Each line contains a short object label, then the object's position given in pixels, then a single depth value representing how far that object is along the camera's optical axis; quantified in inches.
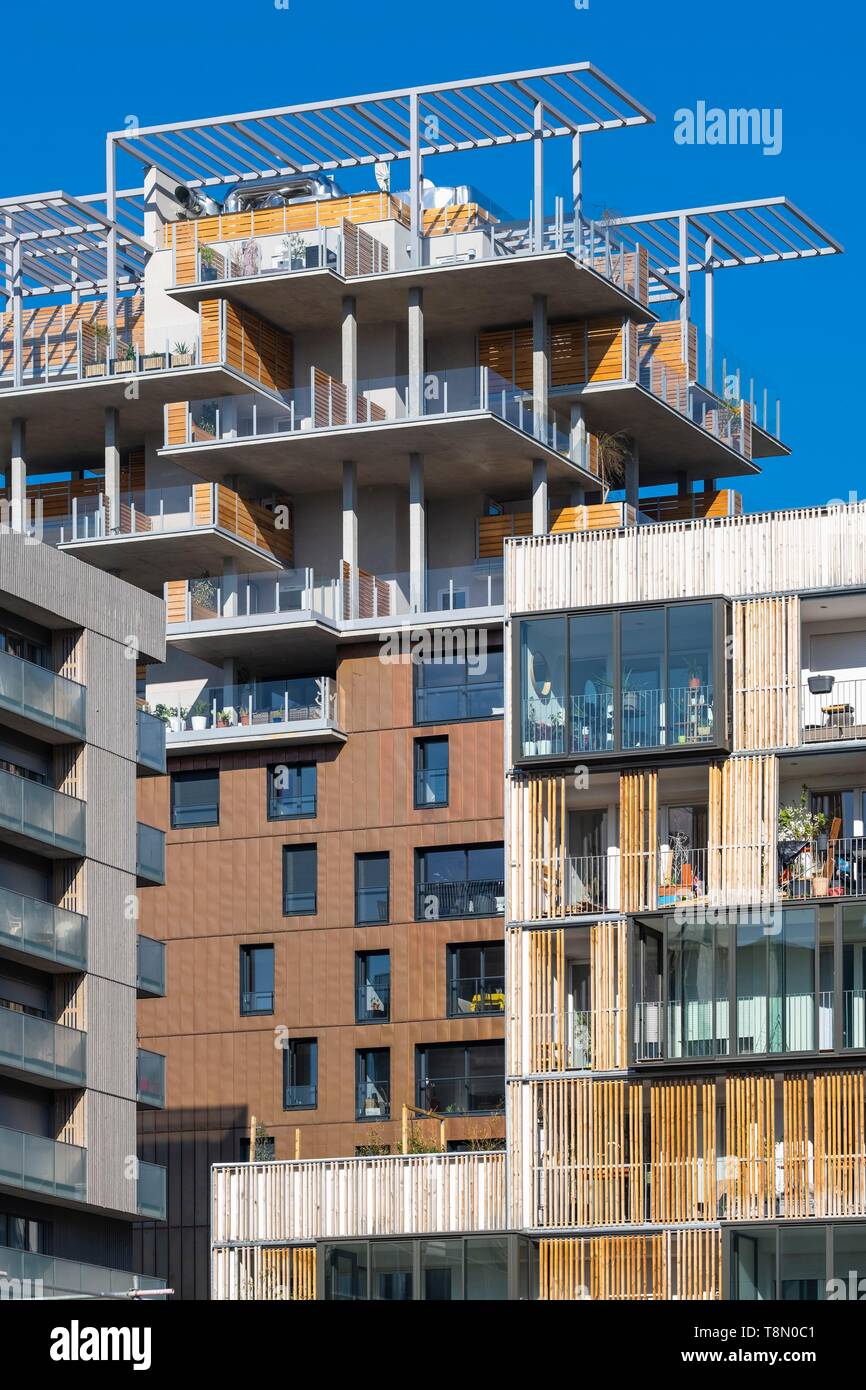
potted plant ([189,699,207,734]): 2977.4
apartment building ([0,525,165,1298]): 2313.5
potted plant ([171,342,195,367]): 3201.3
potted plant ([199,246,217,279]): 3144.7
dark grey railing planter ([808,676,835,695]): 2206.0
